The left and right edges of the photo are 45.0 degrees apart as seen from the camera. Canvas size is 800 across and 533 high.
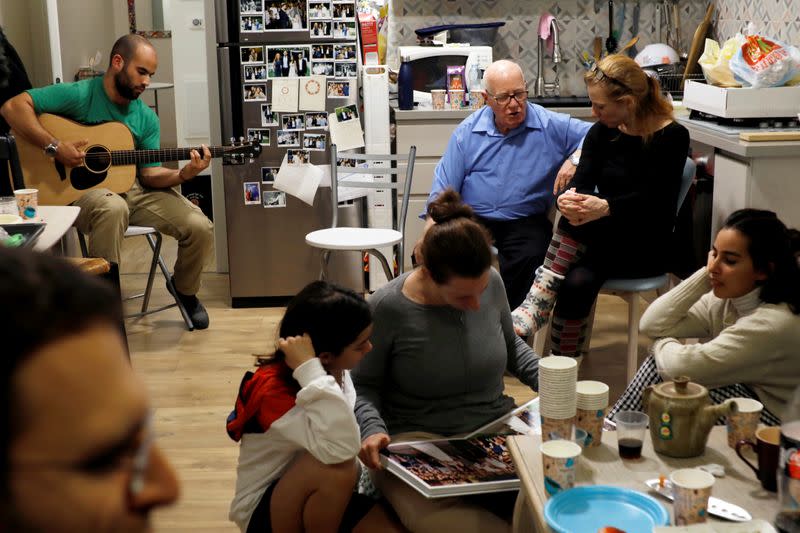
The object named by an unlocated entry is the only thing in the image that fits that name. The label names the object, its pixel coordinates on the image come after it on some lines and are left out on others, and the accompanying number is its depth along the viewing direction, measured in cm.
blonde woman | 307
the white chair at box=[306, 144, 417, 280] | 385
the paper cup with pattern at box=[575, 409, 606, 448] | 177
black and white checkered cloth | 235
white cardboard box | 325
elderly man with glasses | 364
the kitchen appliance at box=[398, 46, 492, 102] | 468
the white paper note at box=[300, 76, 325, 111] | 451
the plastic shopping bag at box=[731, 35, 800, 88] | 324
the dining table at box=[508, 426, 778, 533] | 155
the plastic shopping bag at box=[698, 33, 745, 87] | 338
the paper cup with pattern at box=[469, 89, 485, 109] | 464
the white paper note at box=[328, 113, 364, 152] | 449
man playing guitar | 393
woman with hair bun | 207
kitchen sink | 474
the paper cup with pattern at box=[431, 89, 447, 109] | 459
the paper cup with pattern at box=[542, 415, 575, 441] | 175
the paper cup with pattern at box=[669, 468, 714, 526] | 144
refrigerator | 445
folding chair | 412
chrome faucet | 504
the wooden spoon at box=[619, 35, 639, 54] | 491
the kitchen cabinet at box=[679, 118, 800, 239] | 312
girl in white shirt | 186
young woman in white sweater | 202
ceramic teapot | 169
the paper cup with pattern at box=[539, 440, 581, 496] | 158
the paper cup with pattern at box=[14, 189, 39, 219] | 316
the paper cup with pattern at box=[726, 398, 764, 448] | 172
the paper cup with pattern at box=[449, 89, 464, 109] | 461
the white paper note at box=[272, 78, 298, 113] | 450
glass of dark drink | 171
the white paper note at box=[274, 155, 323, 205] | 450
